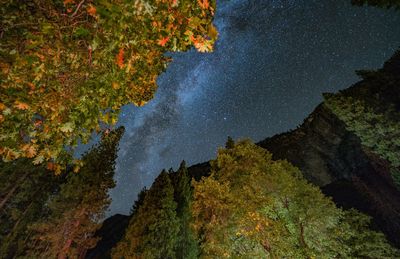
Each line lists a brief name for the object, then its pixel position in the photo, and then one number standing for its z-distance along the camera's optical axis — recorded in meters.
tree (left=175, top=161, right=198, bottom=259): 28.16
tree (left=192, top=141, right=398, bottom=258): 16.25
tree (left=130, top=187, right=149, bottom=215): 47.91
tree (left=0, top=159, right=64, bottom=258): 34.88
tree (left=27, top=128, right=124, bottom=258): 29.14
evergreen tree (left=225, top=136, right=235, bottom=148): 26.20
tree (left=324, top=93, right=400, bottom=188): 18.25
